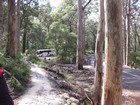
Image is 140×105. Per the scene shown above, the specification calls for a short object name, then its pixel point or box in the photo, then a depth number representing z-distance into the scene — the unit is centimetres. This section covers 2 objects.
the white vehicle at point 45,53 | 2184
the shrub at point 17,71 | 549
